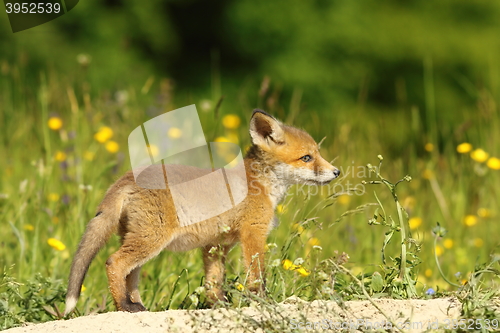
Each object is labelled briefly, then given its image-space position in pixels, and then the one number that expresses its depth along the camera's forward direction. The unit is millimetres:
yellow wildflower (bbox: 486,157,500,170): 9804
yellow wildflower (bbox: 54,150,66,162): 10110
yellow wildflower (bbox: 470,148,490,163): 9887
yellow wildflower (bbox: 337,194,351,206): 11373
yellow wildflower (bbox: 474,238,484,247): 10248
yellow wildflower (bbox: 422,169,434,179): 11387
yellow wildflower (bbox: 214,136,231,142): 10263
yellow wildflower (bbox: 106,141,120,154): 10648
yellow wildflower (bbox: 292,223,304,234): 6759
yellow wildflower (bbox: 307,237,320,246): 9037
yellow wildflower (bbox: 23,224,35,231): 8367
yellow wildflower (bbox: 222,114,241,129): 12512
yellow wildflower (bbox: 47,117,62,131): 10297
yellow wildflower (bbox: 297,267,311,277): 6496
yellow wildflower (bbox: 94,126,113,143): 10109
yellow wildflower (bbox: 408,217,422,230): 10087
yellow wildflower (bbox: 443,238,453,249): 9766
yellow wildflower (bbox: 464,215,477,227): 9813
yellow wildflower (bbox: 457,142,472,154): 9399
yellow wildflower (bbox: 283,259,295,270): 6509
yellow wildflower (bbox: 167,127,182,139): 10827
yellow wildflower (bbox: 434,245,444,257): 9481
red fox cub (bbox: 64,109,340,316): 6582
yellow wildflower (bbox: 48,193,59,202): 9672
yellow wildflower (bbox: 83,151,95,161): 11039
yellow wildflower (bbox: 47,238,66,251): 7344
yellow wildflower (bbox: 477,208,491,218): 10376
